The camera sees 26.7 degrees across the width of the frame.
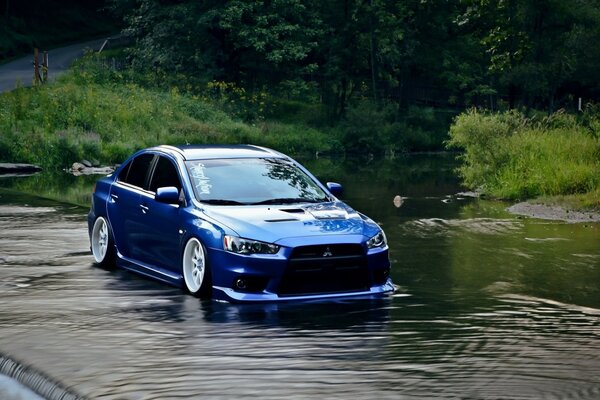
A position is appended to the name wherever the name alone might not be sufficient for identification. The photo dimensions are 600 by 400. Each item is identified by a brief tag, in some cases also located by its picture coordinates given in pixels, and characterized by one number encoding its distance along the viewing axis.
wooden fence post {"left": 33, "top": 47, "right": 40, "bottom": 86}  48.96
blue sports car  11.73
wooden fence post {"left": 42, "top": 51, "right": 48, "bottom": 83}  49.69
